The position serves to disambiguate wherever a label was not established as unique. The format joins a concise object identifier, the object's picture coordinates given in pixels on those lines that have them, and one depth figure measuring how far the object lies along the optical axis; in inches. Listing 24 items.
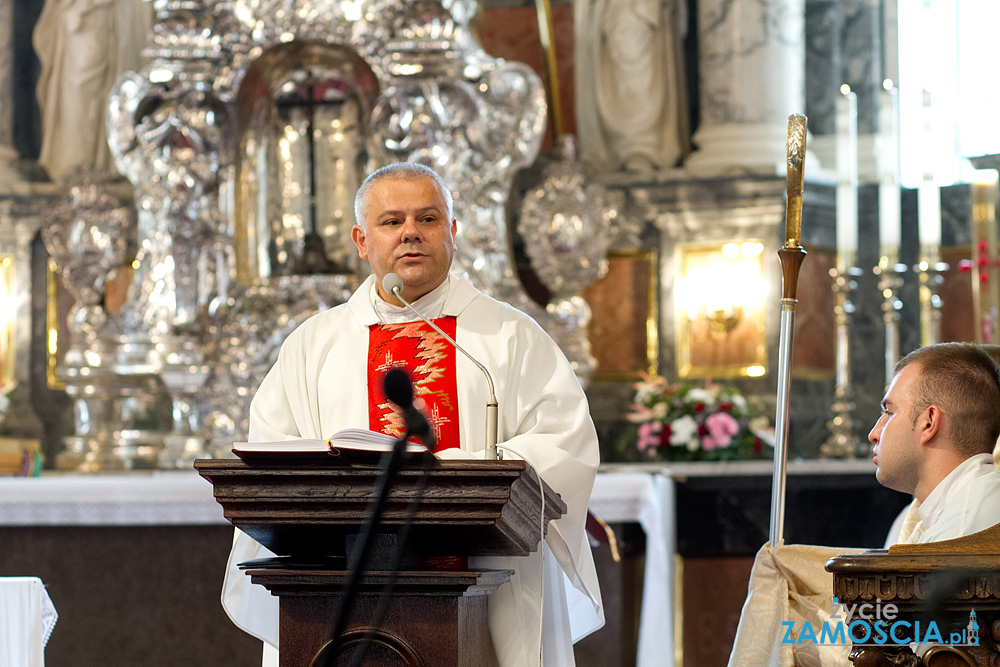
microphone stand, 157.8
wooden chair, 191.7
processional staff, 260.5
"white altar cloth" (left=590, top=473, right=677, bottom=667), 466.4
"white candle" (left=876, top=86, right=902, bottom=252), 590.8
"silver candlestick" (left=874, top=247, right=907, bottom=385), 589.6
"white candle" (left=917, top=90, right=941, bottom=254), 580.7
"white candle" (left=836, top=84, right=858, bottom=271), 576.1
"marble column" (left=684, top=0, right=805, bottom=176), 628.2
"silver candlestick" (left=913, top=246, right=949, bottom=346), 584.7
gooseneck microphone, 160.4
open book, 191.6
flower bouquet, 554.5
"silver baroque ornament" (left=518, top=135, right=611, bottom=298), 603.4
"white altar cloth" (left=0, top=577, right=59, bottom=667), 305.7
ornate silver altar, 573.8
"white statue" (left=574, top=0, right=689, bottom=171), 650.6
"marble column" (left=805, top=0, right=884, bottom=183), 662.2
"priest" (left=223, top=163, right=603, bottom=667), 247.0
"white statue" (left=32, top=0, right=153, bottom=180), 670.8
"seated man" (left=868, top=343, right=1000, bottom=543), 230.7
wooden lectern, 195.8
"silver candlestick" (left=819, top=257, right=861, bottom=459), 586.8
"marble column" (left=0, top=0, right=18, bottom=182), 692.1
